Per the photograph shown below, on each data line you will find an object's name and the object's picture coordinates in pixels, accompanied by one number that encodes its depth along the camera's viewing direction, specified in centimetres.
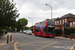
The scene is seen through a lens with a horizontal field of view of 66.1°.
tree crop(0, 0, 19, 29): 1095
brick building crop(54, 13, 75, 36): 1880
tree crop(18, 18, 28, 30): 5581
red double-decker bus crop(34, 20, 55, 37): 1384
